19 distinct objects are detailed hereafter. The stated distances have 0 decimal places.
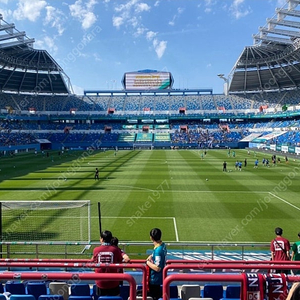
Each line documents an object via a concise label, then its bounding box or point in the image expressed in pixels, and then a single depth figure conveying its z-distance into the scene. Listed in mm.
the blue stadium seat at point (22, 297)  4828
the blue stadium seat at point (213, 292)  5605
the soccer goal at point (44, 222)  14312
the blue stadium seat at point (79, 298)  5047
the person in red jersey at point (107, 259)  5355
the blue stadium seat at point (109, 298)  4711
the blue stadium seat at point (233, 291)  5578
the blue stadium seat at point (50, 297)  5008
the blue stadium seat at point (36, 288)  5820
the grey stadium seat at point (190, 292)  5703
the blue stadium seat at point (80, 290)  5691
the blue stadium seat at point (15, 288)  5883
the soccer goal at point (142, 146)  90588
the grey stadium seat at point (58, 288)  5965
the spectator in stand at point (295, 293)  2957
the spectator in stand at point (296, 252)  8031
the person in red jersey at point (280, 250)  8039
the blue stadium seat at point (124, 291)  5695
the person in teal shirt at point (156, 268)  5500
